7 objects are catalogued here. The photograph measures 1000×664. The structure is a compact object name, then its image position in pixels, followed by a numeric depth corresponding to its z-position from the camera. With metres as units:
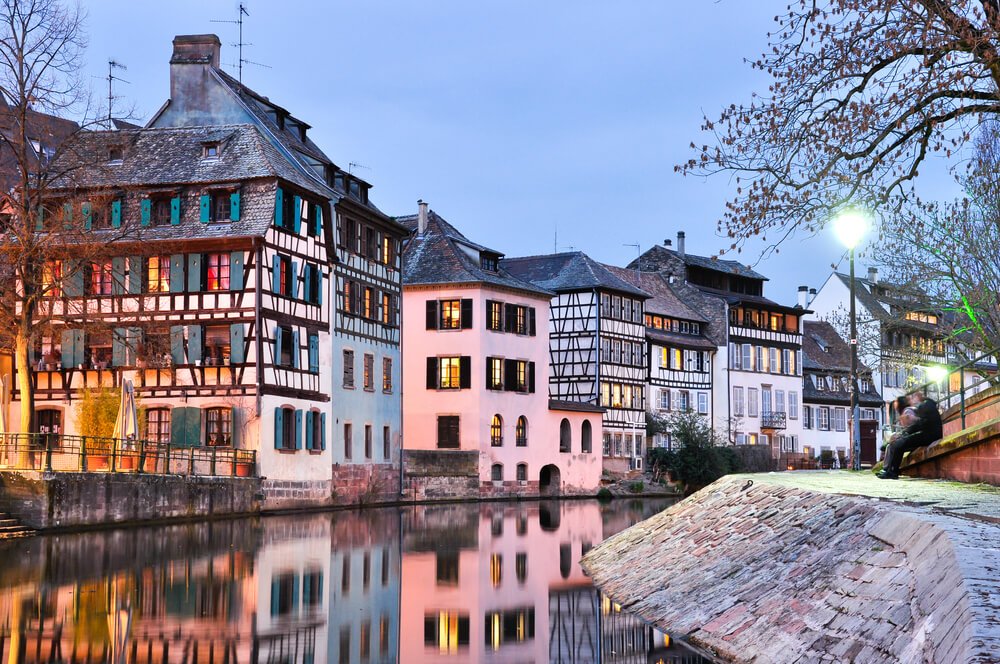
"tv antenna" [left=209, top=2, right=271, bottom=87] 53.17
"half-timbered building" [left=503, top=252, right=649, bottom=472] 69.19
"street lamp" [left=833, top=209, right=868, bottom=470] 30.33
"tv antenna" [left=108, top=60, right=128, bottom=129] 50.09
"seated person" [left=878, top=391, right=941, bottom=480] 22.12
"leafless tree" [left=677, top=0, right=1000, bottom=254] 14.20
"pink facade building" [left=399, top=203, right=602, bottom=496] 58.16
